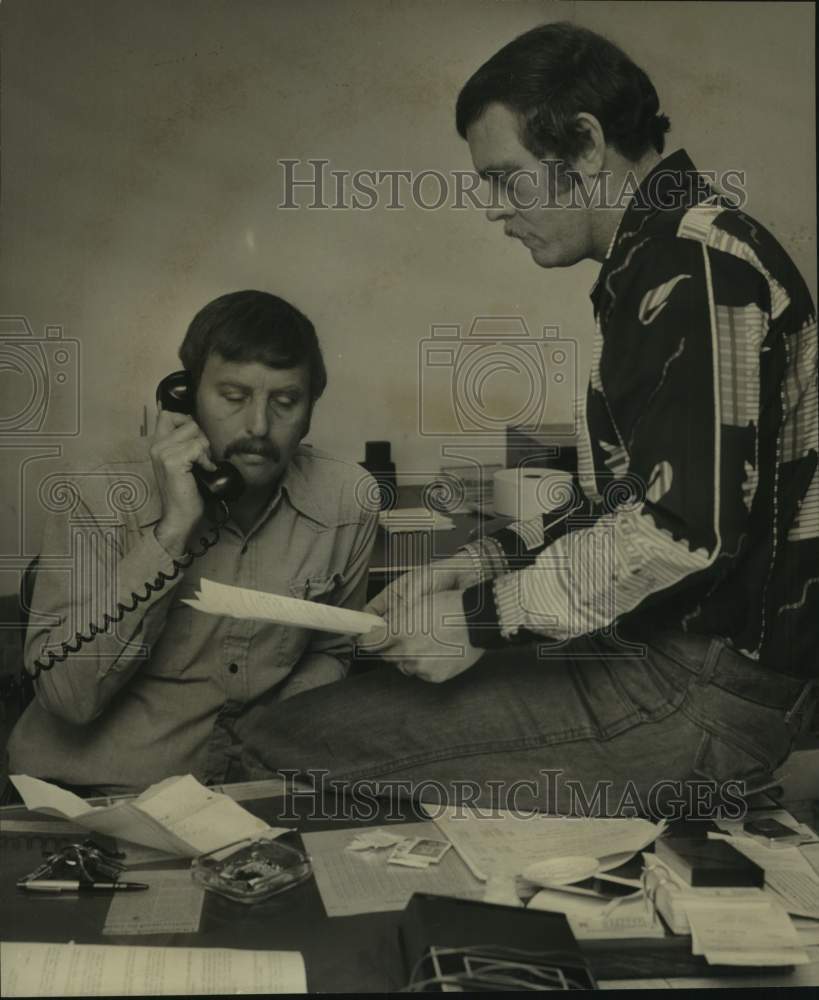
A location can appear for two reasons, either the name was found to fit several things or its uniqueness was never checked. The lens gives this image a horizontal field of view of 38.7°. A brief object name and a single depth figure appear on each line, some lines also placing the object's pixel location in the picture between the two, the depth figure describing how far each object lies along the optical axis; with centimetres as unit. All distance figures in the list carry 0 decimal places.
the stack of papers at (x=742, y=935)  179
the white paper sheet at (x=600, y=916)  182
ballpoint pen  182
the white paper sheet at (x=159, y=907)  179
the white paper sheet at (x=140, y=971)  177
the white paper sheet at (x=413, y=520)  192
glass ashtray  182
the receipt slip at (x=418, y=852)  188
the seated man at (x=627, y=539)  180
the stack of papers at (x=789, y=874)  191
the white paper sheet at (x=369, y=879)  182
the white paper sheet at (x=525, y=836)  189
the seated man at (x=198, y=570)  188
